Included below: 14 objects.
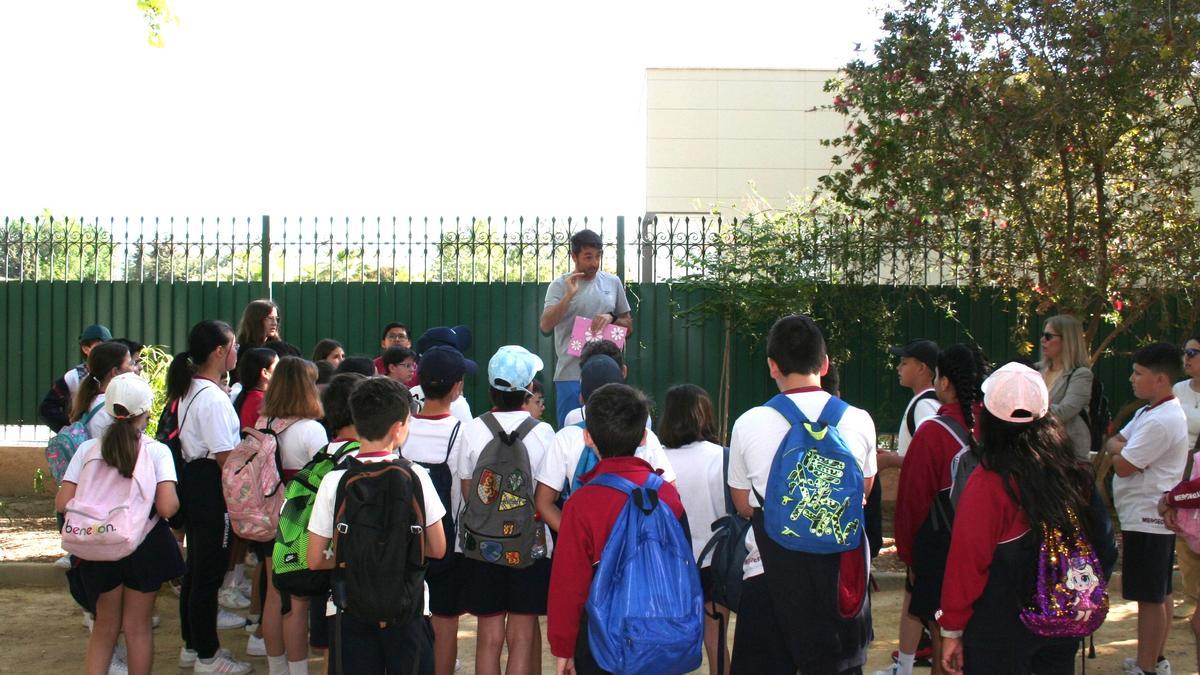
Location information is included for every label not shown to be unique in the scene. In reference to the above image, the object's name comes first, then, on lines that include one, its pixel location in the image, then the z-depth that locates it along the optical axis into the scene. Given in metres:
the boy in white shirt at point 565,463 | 4.24
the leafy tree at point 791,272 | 9.57
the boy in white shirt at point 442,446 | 4.70
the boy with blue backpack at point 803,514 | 3.70
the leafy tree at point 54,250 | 10.48
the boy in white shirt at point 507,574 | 4.57
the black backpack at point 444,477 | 4.74
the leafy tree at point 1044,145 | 8.13
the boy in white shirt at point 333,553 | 4.09
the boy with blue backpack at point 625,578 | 3.56
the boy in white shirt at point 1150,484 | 5.23
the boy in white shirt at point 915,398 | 5.24
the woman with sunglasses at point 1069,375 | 6.43
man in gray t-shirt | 7.20
